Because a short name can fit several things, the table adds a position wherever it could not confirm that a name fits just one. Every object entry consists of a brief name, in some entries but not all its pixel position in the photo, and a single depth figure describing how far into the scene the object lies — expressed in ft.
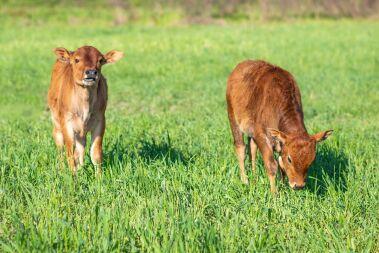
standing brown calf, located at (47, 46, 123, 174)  49.96
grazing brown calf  42.27
